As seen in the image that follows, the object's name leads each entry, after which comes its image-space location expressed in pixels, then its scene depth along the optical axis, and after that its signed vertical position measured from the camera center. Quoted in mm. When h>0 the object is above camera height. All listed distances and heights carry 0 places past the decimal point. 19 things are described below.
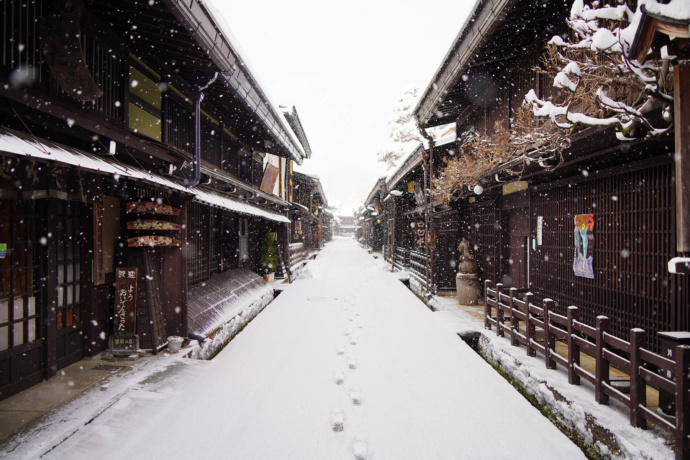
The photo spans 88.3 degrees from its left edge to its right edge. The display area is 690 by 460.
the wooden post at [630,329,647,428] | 3406 -1471
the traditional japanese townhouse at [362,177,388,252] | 26050 +1672
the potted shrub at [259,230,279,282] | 14781 -898
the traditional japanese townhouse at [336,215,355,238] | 119125 +2511
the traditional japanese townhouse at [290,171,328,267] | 21438 +1431
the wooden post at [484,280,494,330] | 7762 -1706
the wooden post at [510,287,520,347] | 6379 -1721
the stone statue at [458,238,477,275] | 10523 -817
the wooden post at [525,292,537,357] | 5723 -1659
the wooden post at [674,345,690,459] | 2883 -1400
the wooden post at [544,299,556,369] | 5086 -1553
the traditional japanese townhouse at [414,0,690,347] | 4727 +592
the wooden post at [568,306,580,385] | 4523 -1511
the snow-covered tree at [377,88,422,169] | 31142 +8626
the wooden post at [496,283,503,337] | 7024 -1701
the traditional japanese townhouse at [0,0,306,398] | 3941 +800
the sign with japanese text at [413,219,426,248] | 16534 +46
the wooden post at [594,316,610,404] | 3947 -1504
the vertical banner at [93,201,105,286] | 5422 -129
